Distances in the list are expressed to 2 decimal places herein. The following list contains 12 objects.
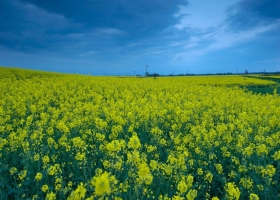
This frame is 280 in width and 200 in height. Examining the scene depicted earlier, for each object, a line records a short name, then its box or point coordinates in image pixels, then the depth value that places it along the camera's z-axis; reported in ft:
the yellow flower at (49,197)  10.05
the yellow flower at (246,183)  13.38
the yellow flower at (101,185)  6.01
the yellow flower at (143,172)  8.70
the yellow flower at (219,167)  15.12
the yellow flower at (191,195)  9.83
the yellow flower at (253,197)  10.78
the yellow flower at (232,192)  10.68
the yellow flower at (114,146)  10.05
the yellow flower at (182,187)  9.87
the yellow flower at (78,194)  7.67
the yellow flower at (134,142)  9.50
